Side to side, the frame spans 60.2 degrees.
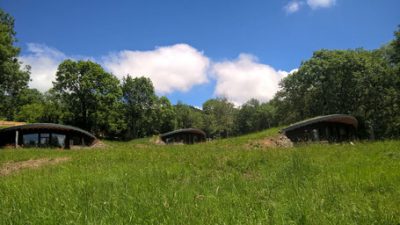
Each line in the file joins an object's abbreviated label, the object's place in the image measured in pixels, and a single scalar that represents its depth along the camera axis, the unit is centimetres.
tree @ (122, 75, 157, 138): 7962
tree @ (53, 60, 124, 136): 6369
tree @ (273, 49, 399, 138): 5203
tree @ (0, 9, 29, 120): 3662
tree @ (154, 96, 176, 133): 8162
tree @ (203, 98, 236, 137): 10238
